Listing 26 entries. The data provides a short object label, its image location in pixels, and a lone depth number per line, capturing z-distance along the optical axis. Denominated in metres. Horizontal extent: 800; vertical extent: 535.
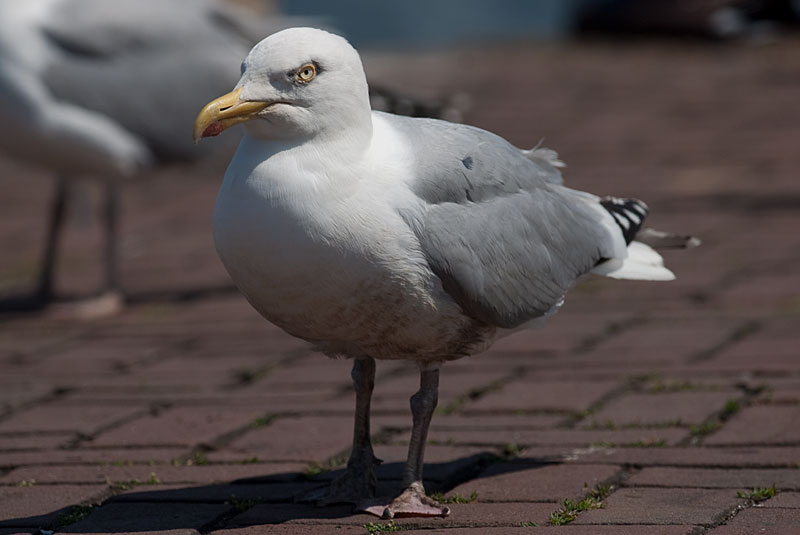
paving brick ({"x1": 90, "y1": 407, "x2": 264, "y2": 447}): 8.41
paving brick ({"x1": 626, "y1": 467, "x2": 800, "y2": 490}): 6.95
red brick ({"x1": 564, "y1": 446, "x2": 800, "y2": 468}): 7.32
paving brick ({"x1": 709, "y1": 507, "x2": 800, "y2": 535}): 6.12
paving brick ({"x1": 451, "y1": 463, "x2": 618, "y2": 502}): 6.97
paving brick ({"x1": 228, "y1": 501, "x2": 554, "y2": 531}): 6.53
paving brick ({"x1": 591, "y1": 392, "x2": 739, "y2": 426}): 8.36
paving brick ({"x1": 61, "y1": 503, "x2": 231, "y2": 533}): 6.68
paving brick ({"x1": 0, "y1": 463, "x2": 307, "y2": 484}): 7.58
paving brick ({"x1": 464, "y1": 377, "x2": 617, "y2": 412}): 8.83
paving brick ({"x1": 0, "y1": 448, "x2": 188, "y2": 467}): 7.99
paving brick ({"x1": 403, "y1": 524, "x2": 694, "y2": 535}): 6.14
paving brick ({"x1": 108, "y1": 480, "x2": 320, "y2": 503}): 7.15
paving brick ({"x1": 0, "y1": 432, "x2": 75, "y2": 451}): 8.37
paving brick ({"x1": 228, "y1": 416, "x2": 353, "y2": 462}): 8.05
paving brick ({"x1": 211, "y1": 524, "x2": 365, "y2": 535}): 6.49
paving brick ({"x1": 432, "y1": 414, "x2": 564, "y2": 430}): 8.44
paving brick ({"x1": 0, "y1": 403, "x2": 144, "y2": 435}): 8.84
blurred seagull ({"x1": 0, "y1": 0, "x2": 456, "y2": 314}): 12.65
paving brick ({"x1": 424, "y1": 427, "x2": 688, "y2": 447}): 7.95
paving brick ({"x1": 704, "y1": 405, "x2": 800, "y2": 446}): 7.76
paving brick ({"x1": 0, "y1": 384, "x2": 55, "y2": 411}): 9.60
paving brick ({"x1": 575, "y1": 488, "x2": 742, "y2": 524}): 6.38
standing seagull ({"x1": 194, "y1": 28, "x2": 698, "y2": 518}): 6.23
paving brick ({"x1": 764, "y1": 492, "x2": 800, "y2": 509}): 6.52
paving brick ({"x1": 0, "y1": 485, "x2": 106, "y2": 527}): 6.87
